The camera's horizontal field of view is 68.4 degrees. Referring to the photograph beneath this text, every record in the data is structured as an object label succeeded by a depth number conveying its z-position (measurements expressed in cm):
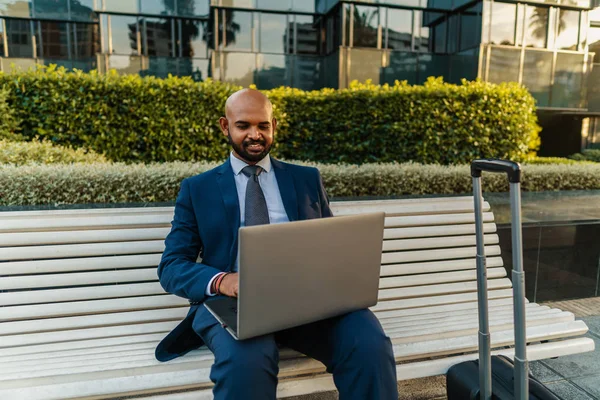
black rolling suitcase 161
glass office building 1281
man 183
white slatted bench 196
